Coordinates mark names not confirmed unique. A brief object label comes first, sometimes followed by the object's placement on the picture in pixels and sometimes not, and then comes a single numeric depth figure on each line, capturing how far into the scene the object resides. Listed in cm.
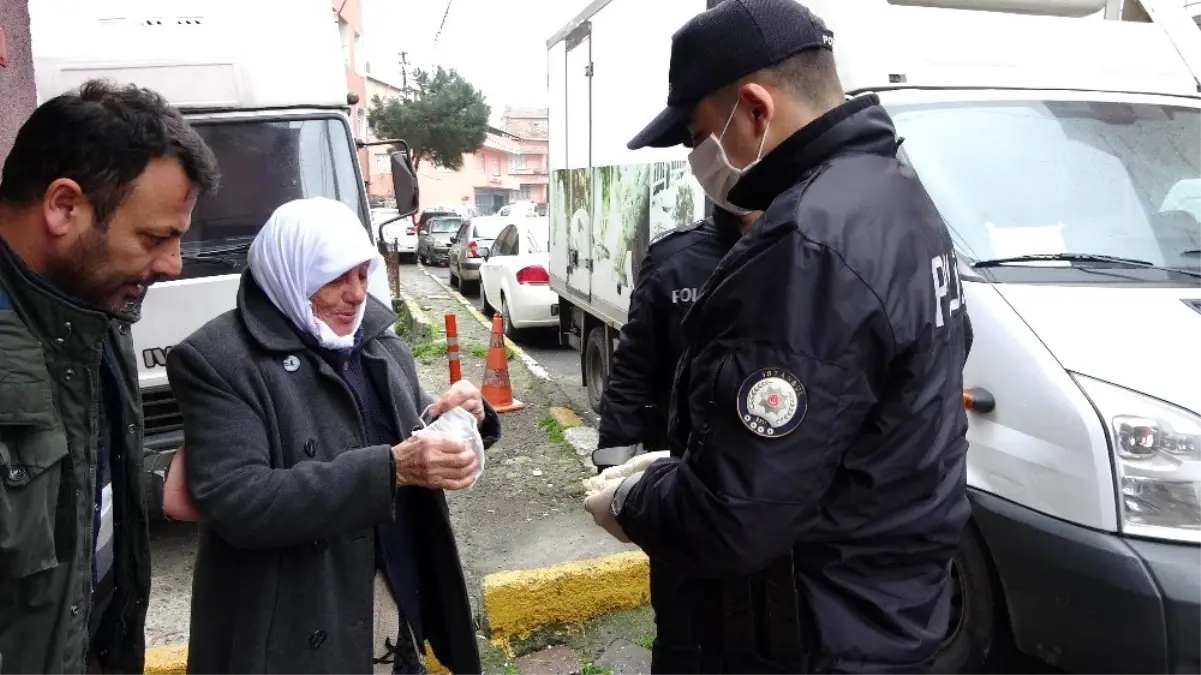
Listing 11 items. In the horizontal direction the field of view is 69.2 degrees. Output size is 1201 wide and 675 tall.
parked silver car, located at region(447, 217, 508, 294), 1644
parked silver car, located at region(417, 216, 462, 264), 2511
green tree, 3916
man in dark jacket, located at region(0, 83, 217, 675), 146
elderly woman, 189
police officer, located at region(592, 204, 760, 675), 296
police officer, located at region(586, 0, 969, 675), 141
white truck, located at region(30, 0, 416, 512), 445
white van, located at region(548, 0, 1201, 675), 237
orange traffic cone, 738
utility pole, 4122
